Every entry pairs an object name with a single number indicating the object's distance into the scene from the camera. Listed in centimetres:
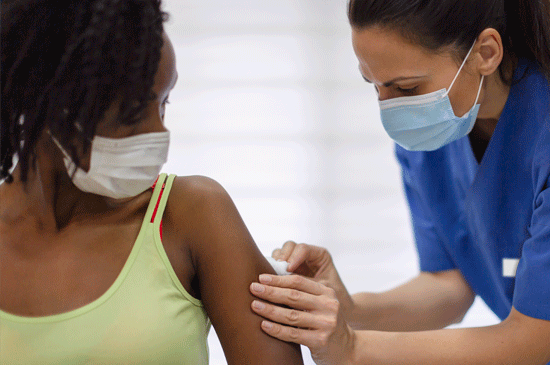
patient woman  195
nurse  212
